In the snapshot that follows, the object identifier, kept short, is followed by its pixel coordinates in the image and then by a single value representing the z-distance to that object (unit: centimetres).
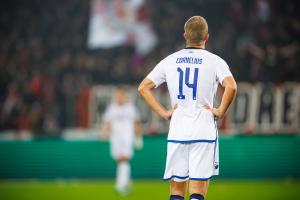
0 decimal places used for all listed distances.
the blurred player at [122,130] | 4362
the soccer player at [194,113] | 1962
